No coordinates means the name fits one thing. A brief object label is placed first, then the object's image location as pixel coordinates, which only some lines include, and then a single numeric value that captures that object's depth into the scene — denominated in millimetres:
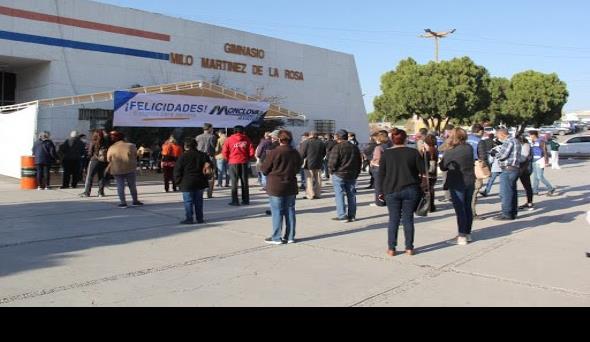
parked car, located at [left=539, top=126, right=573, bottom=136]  68800
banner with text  15656
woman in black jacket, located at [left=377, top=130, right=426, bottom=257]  6727
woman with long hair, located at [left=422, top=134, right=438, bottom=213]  10508
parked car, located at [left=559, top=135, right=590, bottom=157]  30281
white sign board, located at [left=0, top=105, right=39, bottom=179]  14914
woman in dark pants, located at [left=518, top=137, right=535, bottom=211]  10609
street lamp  47906
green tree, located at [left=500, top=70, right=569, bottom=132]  48562
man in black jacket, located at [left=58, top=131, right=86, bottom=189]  14266
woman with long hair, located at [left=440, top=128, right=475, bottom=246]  7586
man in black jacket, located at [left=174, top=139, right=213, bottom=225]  8992
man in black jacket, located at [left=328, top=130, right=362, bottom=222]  9516
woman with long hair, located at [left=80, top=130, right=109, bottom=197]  12453
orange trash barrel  14000
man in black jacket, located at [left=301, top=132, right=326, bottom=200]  12516
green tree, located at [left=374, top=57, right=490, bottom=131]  38375
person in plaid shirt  9586
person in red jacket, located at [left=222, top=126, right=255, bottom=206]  11328
